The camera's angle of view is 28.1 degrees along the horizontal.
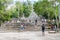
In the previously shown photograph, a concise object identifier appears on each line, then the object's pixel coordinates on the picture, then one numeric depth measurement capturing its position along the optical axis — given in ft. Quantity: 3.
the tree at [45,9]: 85.20
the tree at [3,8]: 92.65
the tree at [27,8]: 163.19
